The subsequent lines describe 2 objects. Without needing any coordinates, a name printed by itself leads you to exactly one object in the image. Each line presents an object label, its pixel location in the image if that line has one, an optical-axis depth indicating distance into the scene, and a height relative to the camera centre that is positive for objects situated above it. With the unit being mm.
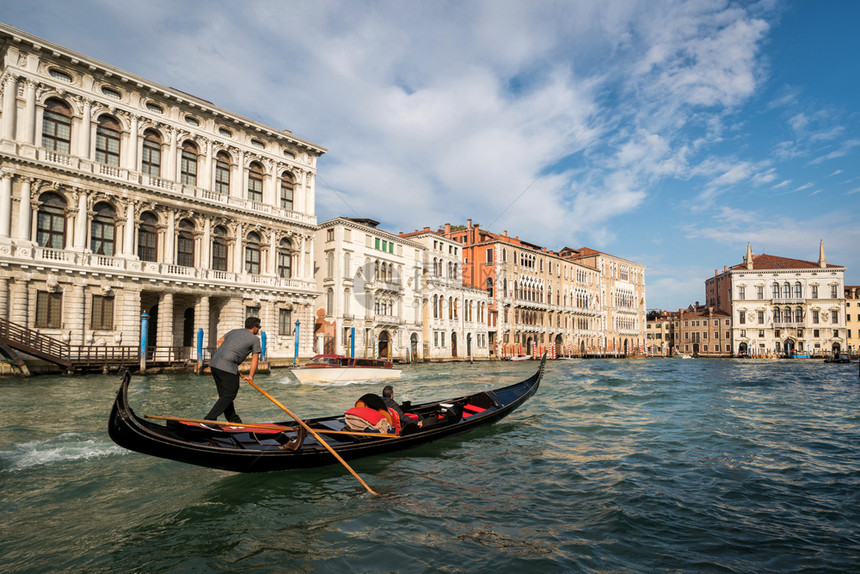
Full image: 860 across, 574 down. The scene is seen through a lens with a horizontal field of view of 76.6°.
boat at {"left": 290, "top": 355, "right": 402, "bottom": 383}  18250 -1662
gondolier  6023 -473
